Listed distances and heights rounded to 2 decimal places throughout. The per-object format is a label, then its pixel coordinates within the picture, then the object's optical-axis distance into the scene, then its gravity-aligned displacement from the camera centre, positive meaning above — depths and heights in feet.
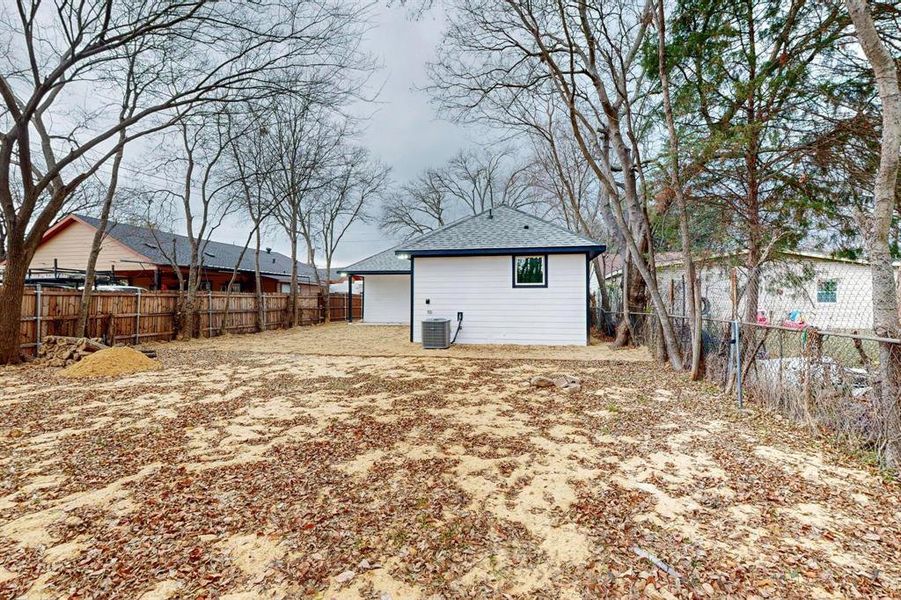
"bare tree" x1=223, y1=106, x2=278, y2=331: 47.42 +16.58
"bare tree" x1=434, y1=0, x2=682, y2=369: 24.31 +17.67
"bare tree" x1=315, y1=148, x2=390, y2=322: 64.26 +22.23
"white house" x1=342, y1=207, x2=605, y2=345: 34.55 +2.72
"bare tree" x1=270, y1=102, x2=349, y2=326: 52.08 +21.53
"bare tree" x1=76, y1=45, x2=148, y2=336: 28.84 +13.73
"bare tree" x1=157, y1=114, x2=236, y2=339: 40.27 +14.58
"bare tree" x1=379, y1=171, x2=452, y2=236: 92.94 +24.75
